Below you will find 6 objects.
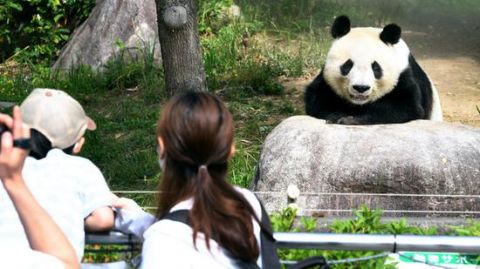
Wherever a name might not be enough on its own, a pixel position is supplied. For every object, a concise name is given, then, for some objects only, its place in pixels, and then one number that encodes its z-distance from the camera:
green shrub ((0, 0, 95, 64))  19.03
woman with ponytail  4.31
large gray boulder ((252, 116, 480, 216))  8.61
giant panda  10.66
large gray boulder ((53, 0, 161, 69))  17.56
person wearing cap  4.83
